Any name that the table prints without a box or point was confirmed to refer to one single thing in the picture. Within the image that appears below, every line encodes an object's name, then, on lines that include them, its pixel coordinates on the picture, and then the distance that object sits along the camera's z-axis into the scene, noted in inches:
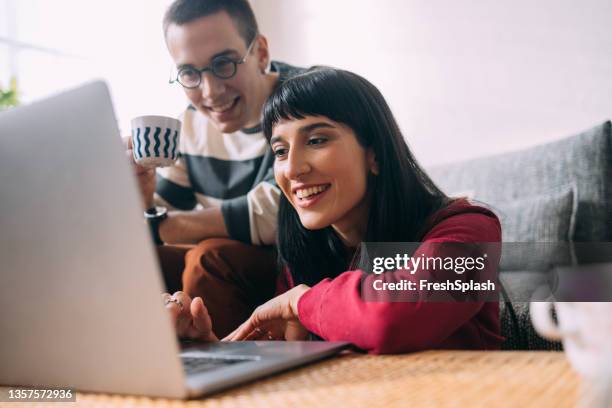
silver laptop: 16.9
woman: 36.4
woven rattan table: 17.1
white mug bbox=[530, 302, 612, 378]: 14.2
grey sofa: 62.7
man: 54.7
